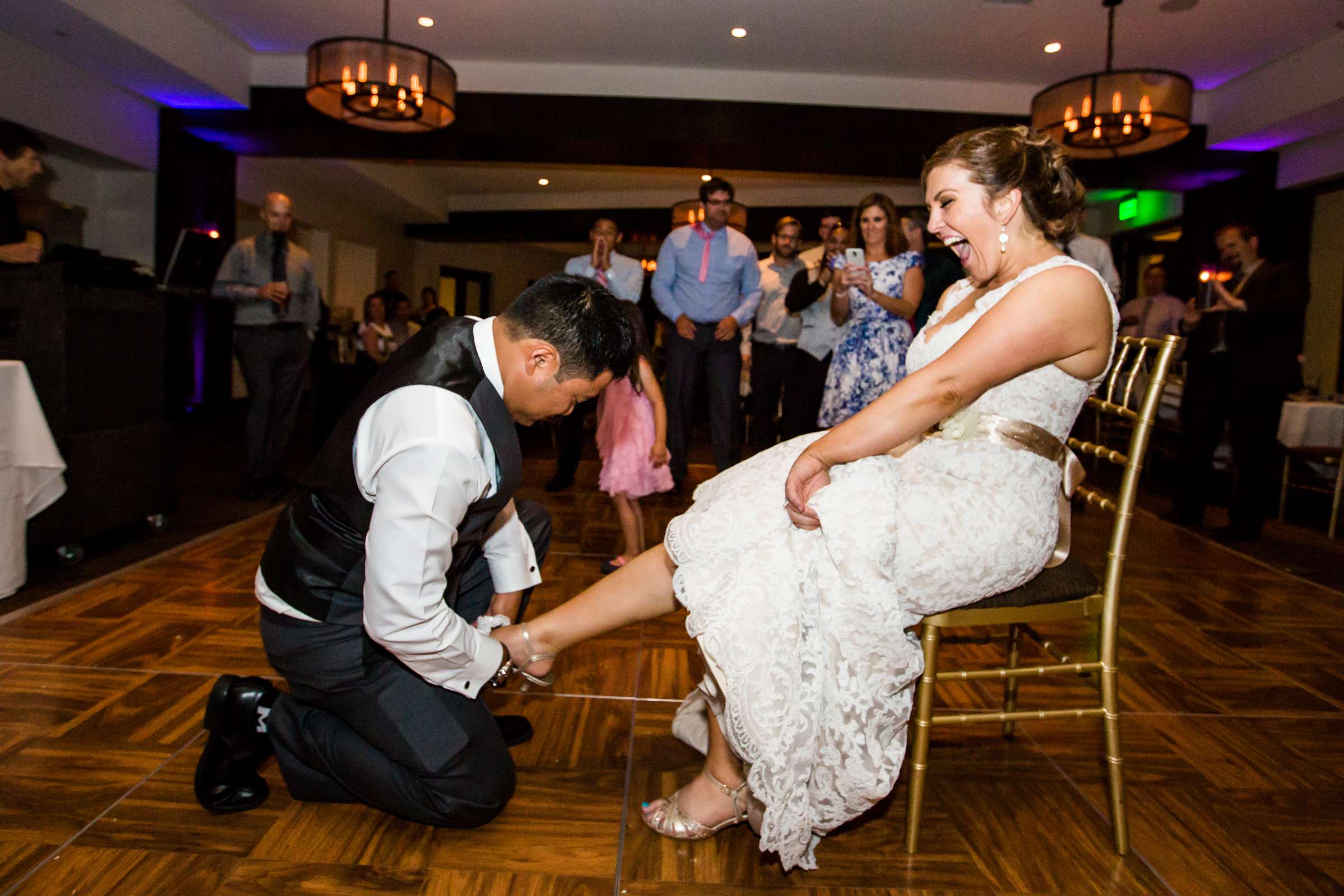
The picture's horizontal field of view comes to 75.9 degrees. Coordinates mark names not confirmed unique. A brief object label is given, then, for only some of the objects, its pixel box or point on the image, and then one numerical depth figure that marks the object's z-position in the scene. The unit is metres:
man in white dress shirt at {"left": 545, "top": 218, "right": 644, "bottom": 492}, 4.20
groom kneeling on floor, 1.19
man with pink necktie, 4.17
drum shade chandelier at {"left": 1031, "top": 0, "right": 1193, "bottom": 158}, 4.79
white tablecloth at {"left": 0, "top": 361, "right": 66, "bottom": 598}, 2.49
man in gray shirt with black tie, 4.30
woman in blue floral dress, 3.39
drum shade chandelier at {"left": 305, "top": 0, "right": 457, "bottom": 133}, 4.62
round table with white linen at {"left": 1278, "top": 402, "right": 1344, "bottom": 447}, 4.97
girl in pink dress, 3.02
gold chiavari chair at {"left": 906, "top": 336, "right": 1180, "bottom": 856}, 1.42
